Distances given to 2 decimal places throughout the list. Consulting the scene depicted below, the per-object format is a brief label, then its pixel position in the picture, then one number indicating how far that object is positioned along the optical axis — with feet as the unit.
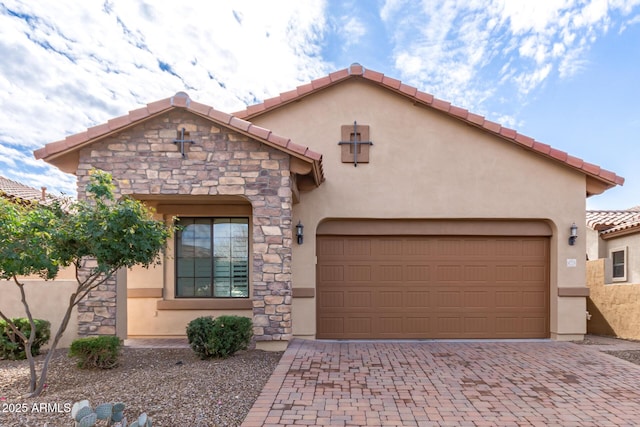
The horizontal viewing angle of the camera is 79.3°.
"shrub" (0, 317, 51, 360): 22.61
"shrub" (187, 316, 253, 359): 21.70
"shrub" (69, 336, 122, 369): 20.01
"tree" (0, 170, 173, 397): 15.74
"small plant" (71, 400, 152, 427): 11.64
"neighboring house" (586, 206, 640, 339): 31.94
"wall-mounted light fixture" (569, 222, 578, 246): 28.14
